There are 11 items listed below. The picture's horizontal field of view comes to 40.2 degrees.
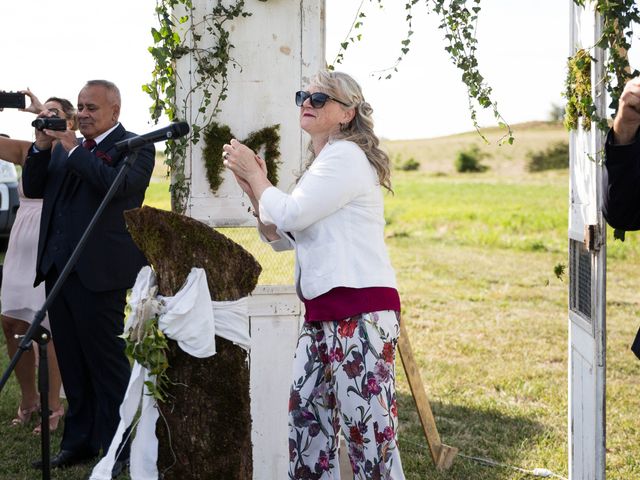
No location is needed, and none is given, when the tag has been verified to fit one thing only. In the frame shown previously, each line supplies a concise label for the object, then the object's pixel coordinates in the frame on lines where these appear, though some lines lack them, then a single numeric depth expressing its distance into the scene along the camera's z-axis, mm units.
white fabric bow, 3281
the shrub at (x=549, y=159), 55438
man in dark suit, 4359
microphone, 3189
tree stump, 3328
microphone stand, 3210
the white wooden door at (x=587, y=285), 3521
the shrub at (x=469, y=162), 58750
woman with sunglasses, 3006
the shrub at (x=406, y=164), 59531
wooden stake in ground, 4383
